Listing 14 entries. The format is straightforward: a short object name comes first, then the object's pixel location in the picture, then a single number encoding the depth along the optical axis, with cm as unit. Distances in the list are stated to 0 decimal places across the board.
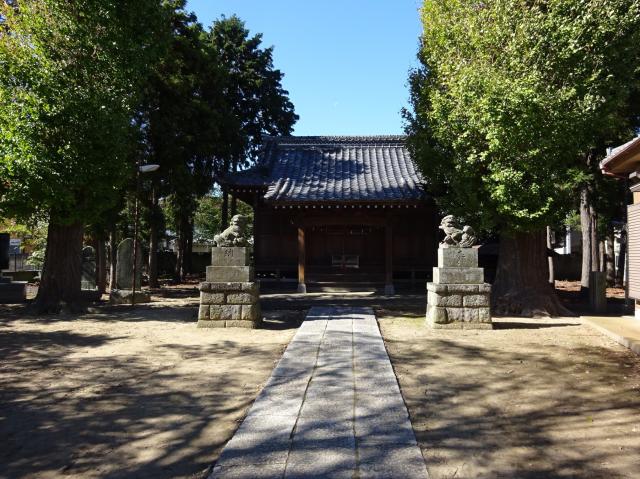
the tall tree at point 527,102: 929
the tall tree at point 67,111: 972
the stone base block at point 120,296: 1317
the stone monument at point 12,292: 1343
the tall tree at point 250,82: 2638
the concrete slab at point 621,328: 688
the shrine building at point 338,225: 1628
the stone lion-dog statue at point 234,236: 905
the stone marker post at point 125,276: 1323
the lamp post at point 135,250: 1241
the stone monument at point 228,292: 882
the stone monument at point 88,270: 1512
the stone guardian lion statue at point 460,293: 868
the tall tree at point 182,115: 1612
